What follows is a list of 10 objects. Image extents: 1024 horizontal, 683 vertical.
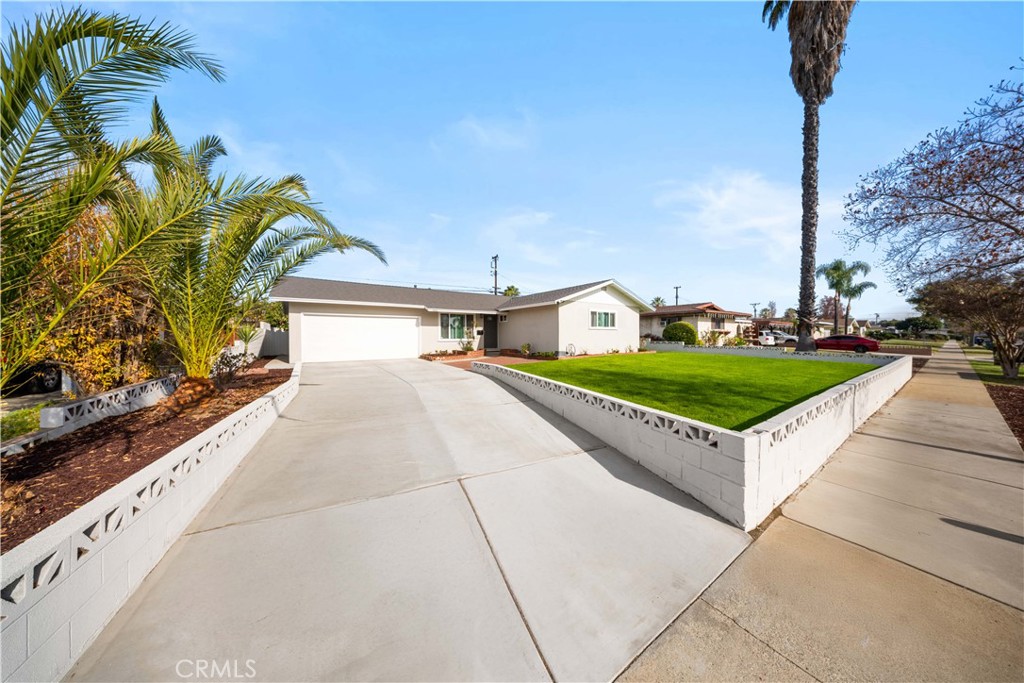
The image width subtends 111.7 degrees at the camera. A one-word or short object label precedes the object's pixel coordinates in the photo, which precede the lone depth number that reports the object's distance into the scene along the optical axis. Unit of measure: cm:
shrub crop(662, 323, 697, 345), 2444
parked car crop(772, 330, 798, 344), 3422
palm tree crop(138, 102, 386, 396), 448
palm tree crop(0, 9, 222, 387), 263
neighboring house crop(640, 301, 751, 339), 2800
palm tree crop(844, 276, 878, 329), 4306
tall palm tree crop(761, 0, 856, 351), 1433
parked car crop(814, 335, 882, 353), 2331
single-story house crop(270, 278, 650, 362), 1537
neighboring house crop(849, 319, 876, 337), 5026
